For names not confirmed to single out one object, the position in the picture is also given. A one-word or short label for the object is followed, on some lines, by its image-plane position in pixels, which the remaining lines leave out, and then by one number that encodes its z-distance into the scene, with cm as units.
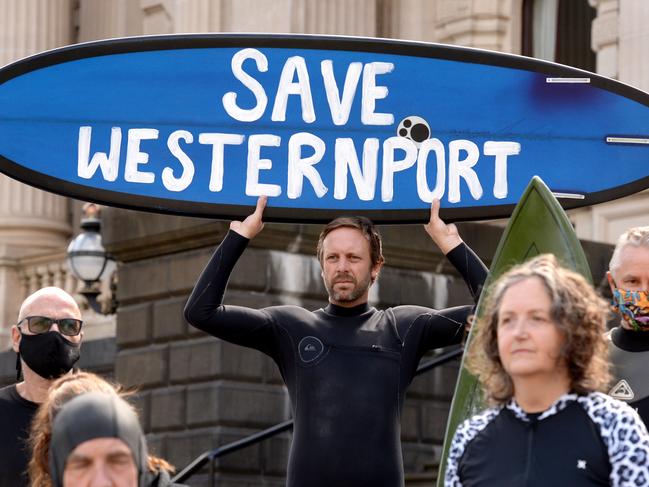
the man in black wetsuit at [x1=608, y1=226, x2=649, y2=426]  683
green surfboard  696
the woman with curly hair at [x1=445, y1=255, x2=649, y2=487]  534
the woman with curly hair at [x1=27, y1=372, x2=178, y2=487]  543
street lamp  1854
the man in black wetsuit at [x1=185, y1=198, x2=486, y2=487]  716
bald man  738
